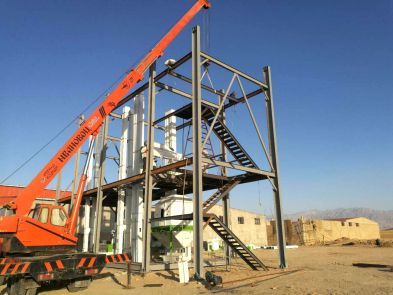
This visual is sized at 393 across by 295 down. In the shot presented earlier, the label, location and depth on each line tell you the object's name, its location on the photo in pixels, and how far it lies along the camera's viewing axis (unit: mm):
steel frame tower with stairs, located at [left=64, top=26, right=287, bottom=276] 13695
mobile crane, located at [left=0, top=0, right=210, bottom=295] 10703
